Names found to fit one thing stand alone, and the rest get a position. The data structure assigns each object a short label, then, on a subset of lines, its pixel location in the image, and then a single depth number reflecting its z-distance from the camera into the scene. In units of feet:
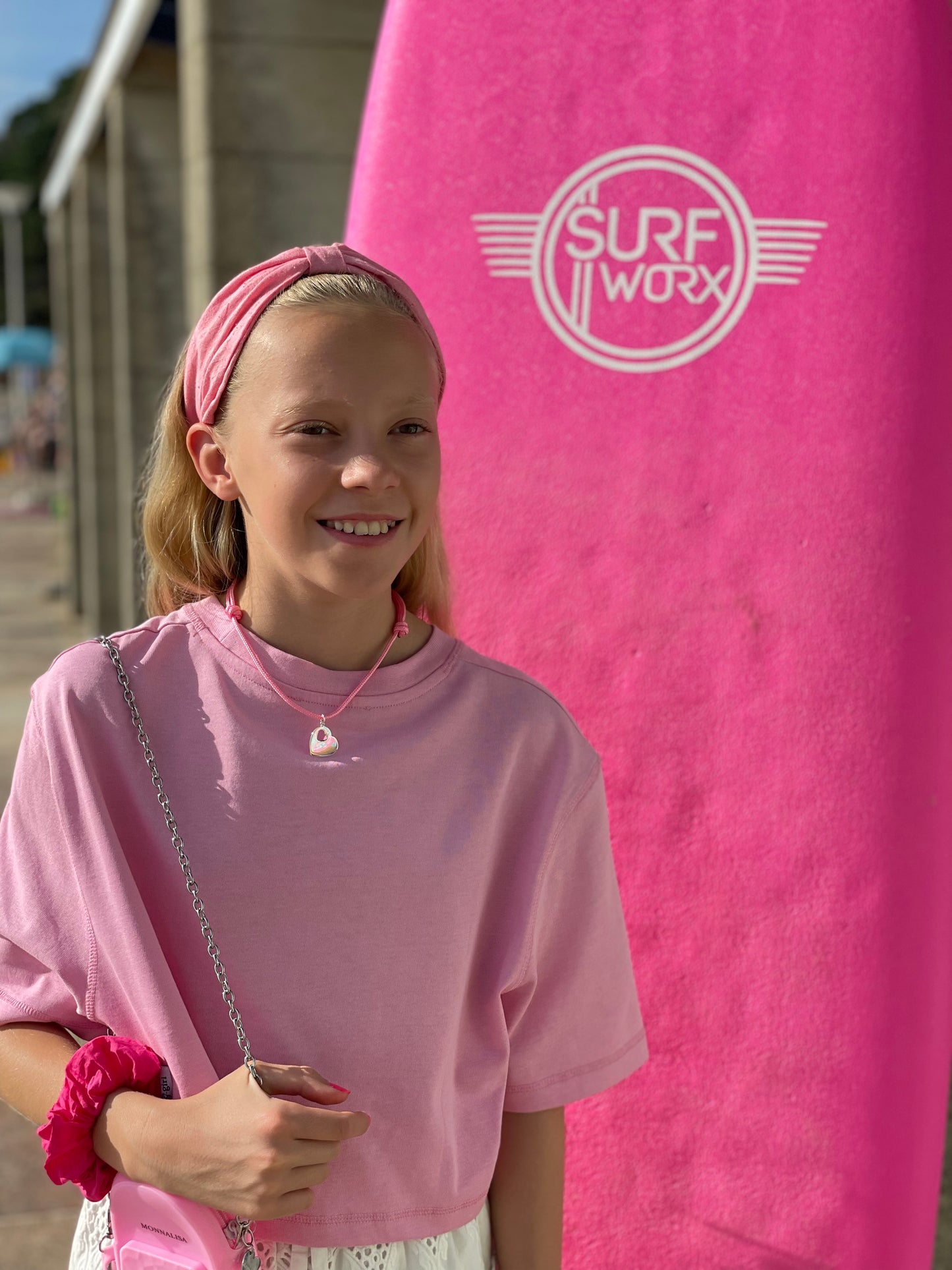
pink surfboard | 5.41
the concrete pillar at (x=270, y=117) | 11.25
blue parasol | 83.92
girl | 3.75
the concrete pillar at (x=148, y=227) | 18.56
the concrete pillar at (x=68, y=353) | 29.30
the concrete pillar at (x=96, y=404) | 24.06
